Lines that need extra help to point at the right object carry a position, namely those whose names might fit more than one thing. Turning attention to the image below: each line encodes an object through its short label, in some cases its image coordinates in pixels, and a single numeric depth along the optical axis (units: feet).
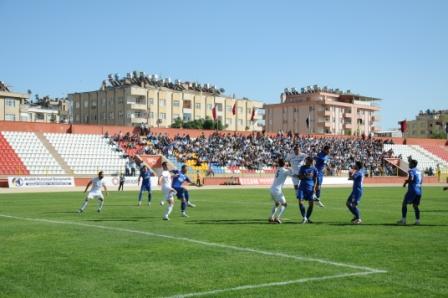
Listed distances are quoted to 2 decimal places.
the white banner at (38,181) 152.97
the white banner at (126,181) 162.71
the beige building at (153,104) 349.41
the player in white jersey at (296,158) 70.74
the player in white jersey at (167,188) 60.13
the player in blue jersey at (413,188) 54.34
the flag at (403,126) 290.15
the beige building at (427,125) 543.39
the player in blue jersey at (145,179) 87.89
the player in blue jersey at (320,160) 69.18
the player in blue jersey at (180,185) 65.67
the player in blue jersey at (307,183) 55.36
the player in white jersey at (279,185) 54.34
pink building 410.93
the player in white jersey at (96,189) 70.00
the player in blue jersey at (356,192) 55.88
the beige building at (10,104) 302.04
